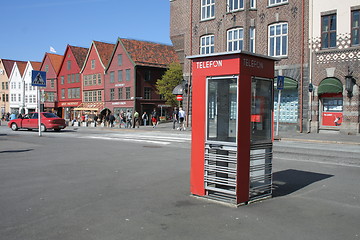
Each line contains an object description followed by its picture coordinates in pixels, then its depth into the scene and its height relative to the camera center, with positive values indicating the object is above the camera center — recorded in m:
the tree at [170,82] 43.50 +4.39
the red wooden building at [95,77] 53.62 +6.26
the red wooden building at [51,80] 64.81 +6.59
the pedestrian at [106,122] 40.67 -0.70
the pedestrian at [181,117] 27.83 -0.02
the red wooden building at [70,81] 59.62 +6.13
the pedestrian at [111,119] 36.84 -0.31
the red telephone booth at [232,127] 5.77 -0.16
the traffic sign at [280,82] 19.08 +1.96
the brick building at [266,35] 24.28 +6.49
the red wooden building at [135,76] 47.69 +5.76
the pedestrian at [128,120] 36.53 -0.39
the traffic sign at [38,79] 20.64 +2.22
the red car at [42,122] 26.42 -0.53
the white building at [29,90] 72.73 +5.24
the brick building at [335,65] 21.64 +3.46
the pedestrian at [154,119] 34.45 -0.25
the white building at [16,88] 74.75 +5.96
